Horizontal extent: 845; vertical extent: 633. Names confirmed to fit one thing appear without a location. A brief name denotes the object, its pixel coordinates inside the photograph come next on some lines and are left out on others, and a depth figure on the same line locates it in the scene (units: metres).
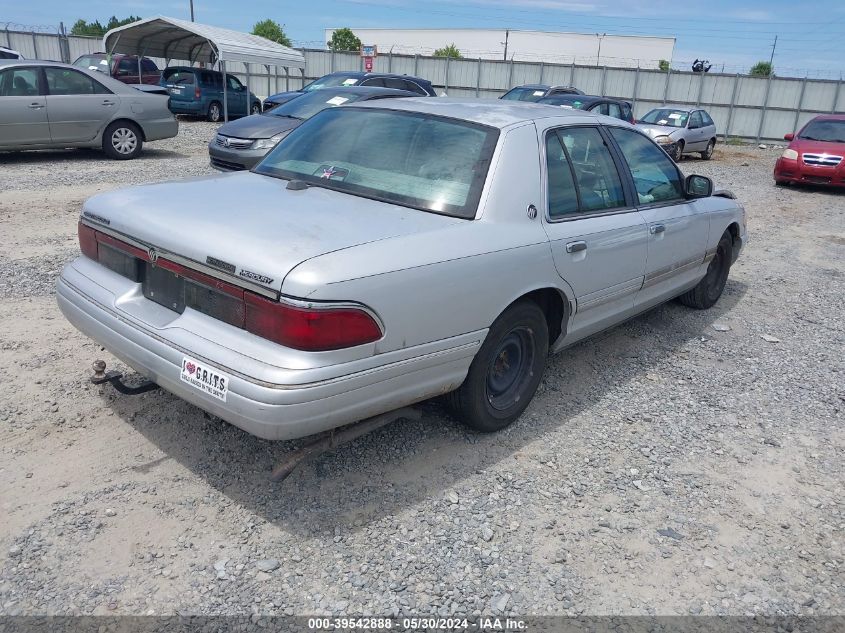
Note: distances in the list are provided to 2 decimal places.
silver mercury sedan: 2.72
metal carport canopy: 18.53
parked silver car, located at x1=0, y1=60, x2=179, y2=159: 10.66
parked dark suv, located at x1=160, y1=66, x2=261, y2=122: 19.77
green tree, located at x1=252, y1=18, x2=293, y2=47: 82.91
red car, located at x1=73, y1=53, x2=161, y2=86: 22.71
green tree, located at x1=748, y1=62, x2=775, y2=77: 74.05
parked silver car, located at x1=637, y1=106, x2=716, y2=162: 17.75
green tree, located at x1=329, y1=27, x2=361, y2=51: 81.50
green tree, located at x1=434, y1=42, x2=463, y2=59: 76.39
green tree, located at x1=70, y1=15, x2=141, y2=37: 74.19
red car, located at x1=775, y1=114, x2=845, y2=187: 14.05
